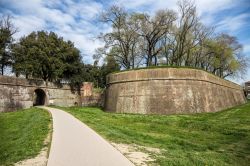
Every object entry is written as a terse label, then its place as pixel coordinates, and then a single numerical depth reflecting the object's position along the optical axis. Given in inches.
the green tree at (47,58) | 1162.0
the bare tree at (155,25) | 1135.6
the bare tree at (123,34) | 1243.8
